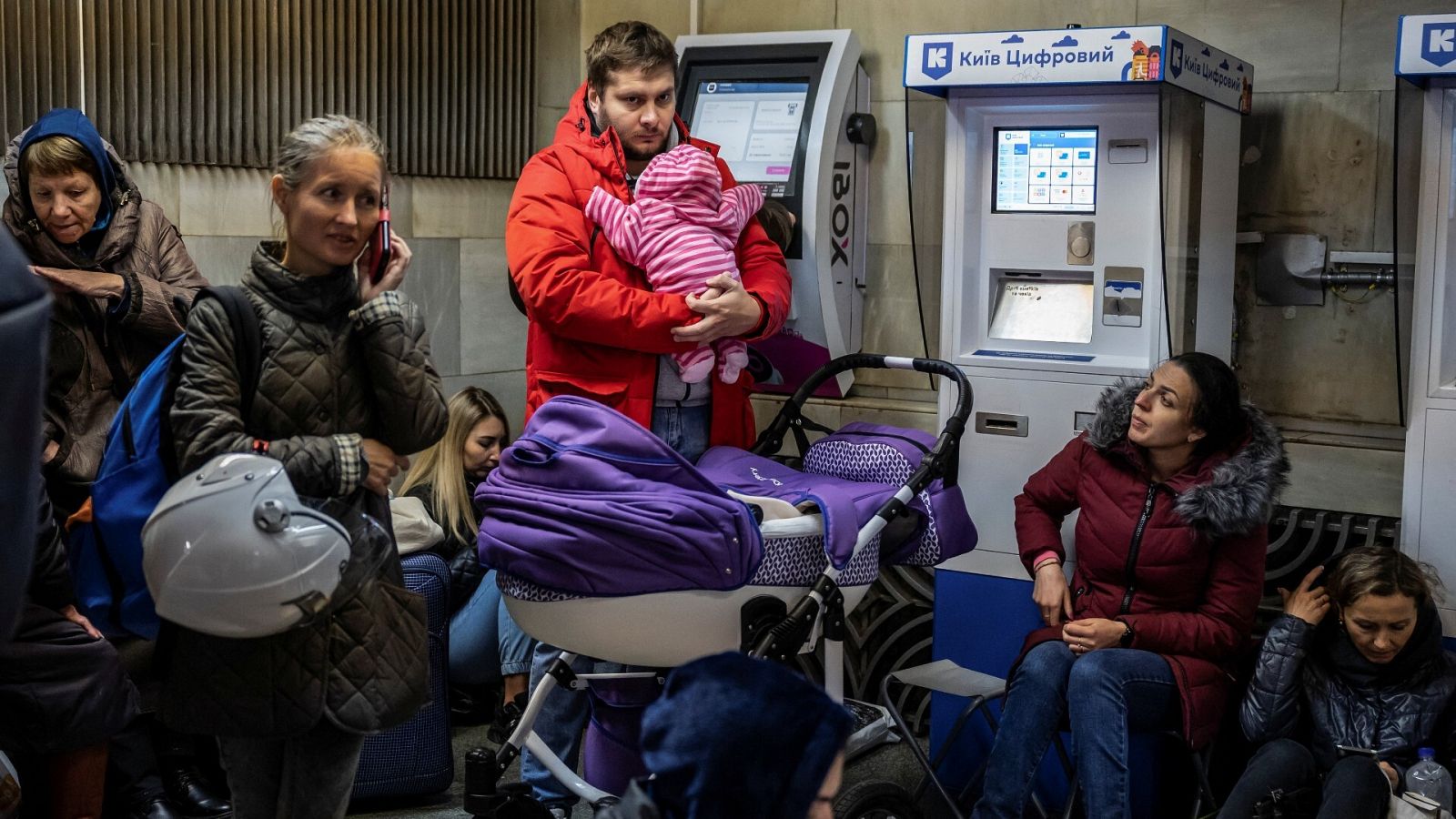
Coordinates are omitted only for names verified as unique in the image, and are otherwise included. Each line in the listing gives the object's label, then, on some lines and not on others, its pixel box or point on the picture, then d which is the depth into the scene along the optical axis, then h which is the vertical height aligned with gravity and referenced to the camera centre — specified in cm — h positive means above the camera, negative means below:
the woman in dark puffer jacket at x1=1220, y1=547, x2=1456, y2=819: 320 -85
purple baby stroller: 281 -50
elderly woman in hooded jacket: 342 +2
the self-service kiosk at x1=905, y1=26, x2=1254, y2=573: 362 +18
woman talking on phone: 227 -23
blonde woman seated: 419 -69
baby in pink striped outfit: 336 +15
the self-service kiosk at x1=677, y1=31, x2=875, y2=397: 434 +43
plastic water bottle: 313 -101
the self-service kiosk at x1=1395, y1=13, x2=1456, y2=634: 328 -2
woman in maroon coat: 325 -66
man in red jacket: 330 -2
